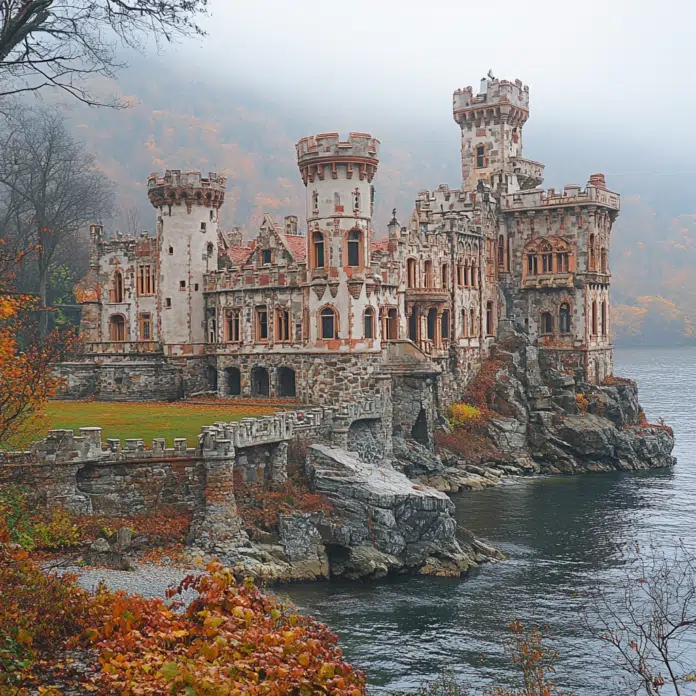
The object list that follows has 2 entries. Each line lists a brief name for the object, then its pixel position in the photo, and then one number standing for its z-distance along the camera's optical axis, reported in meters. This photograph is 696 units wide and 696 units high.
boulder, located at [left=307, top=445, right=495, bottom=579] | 37.91
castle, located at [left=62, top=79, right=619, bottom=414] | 51.88
